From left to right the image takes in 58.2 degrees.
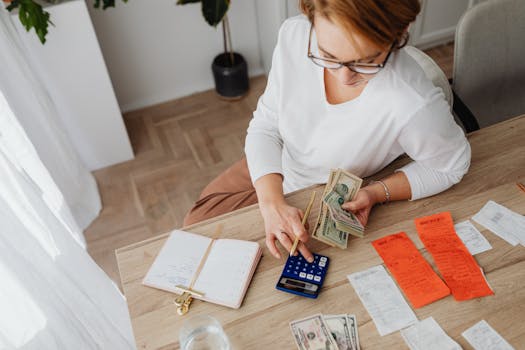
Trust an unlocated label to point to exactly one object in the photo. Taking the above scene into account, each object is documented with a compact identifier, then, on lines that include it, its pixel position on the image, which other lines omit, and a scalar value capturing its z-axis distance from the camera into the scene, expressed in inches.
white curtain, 57.1
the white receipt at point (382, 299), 43.9
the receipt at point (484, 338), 41.9
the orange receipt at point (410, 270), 45.6
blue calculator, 46.3
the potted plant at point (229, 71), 116.3
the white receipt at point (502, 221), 49.4
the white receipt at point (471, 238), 48.9
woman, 41.8
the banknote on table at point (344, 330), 42.8
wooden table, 43.6
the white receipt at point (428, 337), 42.2
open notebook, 46.8
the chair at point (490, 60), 65.7
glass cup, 42.3
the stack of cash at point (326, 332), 42.8
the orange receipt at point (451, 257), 45.7
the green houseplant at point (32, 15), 78.8
